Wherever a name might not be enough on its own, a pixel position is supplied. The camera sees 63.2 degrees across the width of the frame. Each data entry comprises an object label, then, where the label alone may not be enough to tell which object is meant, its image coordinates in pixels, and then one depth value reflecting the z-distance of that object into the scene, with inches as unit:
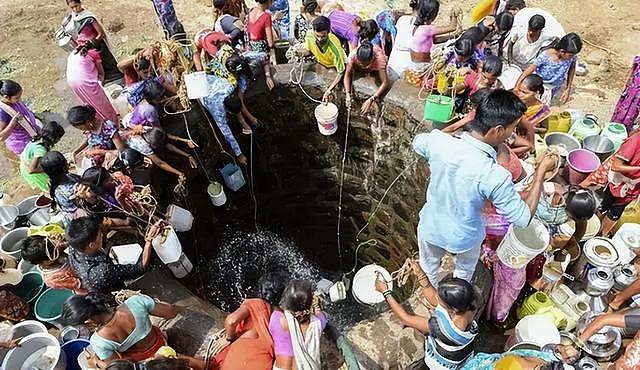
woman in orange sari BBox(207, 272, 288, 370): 127.4
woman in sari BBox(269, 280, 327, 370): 126.1
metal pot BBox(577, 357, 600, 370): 123.9
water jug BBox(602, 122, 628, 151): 200.4
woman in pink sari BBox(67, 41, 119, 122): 212.8
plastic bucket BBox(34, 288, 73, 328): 160.7
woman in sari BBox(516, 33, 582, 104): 204.4
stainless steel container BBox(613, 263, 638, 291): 151.6
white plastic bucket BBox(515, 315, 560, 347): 138.6
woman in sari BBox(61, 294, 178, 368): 124.0
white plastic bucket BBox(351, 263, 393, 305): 184.2
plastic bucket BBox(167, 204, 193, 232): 181.5
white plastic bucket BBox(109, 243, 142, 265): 159.0
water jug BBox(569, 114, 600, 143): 203.9
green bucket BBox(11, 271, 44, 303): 167.5
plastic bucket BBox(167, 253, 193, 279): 175.5
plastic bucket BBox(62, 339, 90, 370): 146.9
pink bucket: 183.8
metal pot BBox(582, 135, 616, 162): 200.4
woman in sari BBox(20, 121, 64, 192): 190.7
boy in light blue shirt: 119.5
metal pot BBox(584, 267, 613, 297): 151.1
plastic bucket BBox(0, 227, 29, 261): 183.6
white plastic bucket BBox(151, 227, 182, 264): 161.3
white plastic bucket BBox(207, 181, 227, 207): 223.3
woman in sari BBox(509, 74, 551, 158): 179.3
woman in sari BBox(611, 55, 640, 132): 210.4
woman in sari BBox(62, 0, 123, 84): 236.2
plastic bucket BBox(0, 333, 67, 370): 144.1
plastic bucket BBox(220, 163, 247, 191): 229.1
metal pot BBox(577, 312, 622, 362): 136.5
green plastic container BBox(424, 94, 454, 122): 179.5
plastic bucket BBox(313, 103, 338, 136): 210.8
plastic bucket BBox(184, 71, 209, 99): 189.3
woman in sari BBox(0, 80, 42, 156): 209.0
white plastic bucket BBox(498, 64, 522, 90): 207.9
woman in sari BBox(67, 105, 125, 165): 176.2
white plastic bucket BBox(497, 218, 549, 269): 136.2
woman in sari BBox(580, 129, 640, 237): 168.9
